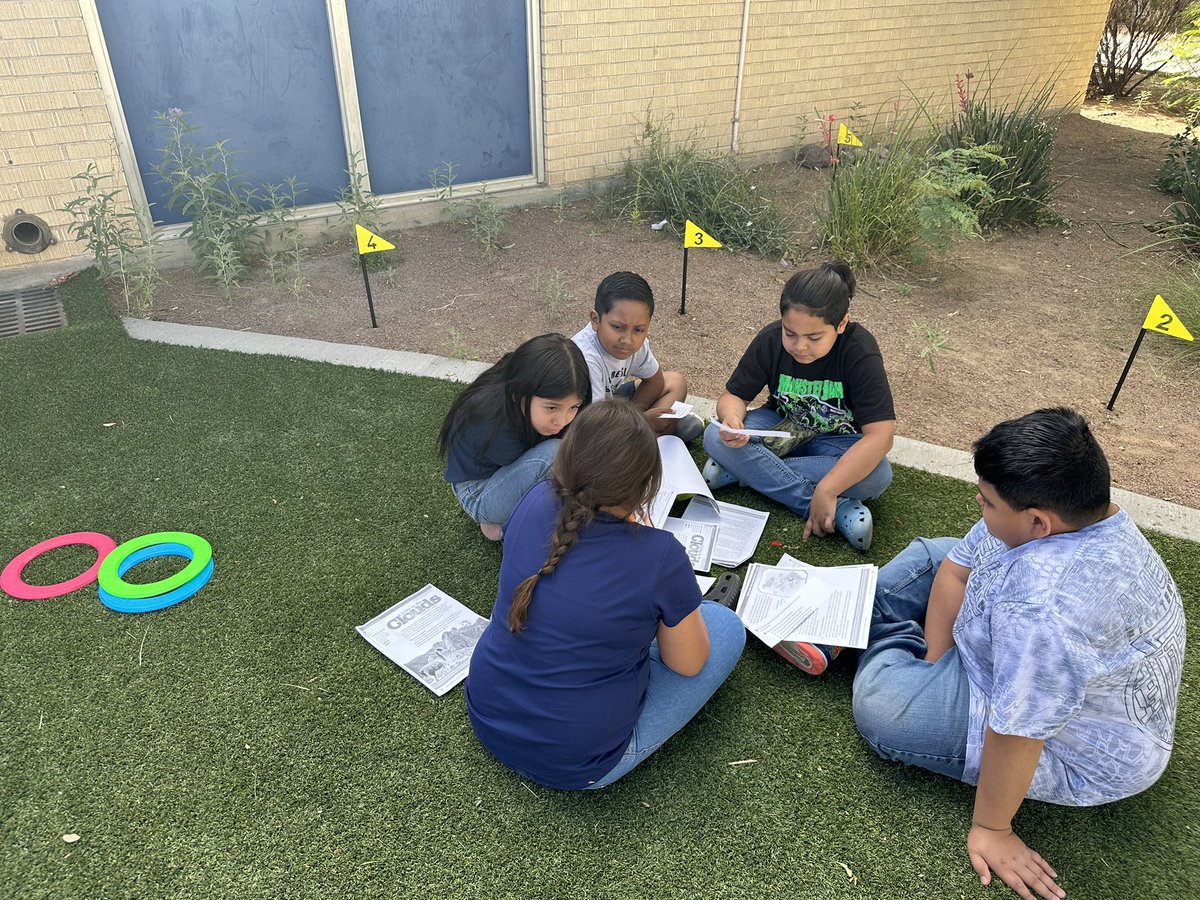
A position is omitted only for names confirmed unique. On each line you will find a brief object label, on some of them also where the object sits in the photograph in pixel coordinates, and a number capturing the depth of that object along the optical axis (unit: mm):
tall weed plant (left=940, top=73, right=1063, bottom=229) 6305
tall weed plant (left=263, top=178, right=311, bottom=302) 5691
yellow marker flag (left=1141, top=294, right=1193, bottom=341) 3604
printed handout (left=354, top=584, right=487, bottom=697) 2506
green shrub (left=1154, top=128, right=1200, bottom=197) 7082
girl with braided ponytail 1829
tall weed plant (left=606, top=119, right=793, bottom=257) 6176
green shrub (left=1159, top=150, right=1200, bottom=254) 5844
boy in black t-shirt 2918
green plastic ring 2740
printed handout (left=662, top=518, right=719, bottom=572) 2940
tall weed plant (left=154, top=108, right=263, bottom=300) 5422
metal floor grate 4793
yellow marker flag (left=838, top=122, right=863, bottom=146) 5438
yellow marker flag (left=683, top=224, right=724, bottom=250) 4734
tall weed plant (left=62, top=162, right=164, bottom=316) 5109
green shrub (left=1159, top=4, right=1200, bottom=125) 6742
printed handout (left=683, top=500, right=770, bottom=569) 2980
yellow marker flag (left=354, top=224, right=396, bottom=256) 4441
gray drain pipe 7441
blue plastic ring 2721
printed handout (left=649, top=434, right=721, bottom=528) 3090
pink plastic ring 2781
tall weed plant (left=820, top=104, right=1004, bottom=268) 5398
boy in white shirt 3174
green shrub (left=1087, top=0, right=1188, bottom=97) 11336
